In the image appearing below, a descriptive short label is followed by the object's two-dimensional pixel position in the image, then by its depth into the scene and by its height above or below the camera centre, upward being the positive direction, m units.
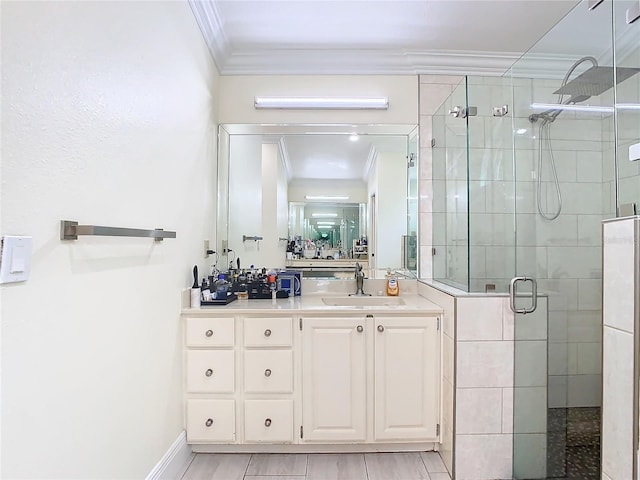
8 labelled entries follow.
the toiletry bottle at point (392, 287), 2.54 -0.36
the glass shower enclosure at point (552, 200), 1.43 +0.20
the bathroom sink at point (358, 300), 2.43 -0.44
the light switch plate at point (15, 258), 0.82 -0.05
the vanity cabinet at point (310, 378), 1.95 -0.80
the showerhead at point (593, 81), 1.50 +0.76
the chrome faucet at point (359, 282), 2.60 -0.33
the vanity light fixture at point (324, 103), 2.53 +1.00
